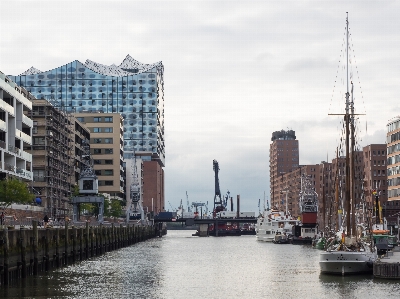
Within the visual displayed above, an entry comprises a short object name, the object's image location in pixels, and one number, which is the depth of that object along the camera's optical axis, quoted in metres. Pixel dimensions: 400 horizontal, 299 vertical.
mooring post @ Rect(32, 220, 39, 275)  71.88
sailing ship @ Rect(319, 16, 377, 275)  71.06
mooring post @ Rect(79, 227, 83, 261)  102.38
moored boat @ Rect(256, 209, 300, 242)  196.98
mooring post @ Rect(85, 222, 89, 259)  108.31
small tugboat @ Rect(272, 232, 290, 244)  183.38
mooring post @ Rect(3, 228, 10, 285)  61.84
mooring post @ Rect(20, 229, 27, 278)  67.19
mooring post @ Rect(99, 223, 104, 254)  125.66
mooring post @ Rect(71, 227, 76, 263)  95.56
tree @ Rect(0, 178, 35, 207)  117.19
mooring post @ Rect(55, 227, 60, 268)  84.81
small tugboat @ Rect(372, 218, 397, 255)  92.56
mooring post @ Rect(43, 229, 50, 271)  78.25
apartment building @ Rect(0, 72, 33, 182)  127.69
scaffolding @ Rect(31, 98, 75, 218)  175.25
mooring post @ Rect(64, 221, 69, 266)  89.76
